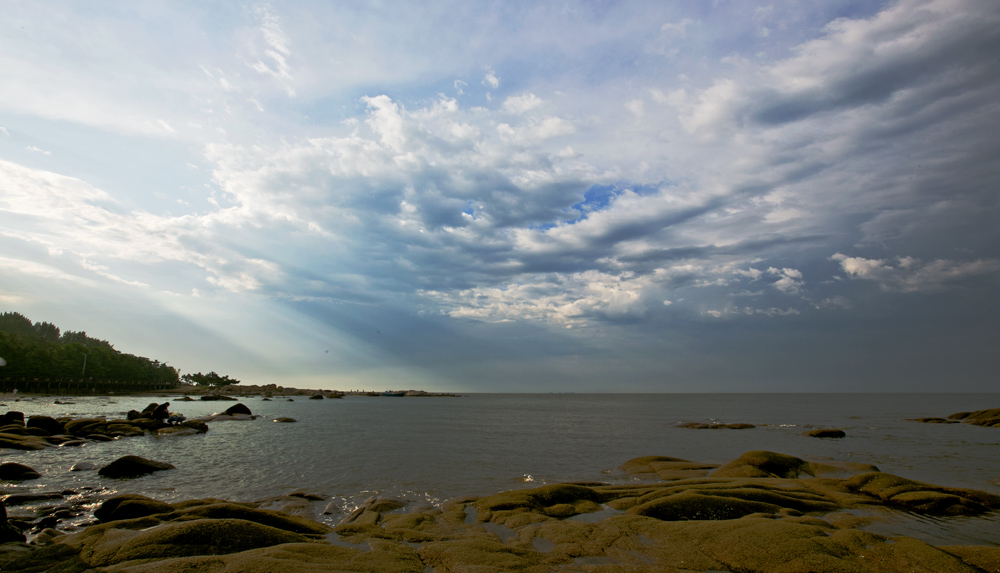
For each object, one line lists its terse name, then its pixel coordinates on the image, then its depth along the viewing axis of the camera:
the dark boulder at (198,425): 43.97
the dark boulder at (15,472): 19.20
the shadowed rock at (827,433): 42.28
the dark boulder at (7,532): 10.41
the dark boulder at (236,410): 67.38
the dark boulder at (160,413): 47.59
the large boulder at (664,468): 21.90
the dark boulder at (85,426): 34.91
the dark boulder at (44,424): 33.72
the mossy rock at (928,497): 15.08
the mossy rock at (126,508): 12.54
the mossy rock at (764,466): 20.89
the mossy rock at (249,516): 11.95
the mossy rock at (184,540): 9.11
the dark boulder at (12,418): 34.31
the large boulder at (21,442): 27.62
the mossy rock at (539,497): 15.61
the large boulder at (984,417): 57.24
